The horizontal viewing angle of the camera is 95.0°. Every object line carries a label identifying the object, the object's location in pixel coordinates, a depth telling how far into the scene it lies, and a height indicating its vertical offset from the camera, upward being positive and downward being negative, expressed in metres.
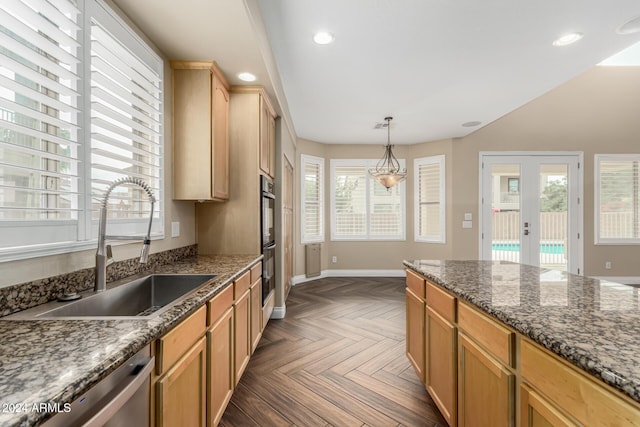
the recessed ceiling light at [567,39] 2.27 +1.40
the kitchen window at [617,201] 5.01 +0.25
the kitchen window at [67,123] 1.09 +0.41
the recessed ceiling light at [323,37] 2.22 +1.38
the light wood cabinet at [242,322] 1.88 -0.74
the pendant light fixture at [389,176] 4.02 +0.54
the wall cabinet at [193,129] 2.25 +0.66
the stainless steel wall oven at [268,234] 2.75 -0.20
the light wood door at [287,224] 3.72 -0.13
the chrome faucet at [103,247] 1.37 -0.15
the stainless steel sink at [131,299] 1.16 -0.42
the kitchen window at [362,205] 5.68 +0.19
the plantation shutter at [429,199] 5.24 +0.29
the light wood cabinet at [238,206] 2.65 +0.08
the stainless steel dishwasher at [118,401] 0.66 -0.47
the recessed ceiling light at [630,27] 2.12 +1.41
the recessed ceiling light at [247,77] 2.45 +1.18
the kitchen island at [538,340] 0.72 -0.39
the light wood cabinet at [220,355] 1.45 -0.76
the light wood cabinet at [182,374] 1.00 -0.62
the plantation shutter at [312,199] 5.27 +0.30
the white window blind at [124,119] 1.51 +0.55
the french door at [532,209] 5.00 +0.11
